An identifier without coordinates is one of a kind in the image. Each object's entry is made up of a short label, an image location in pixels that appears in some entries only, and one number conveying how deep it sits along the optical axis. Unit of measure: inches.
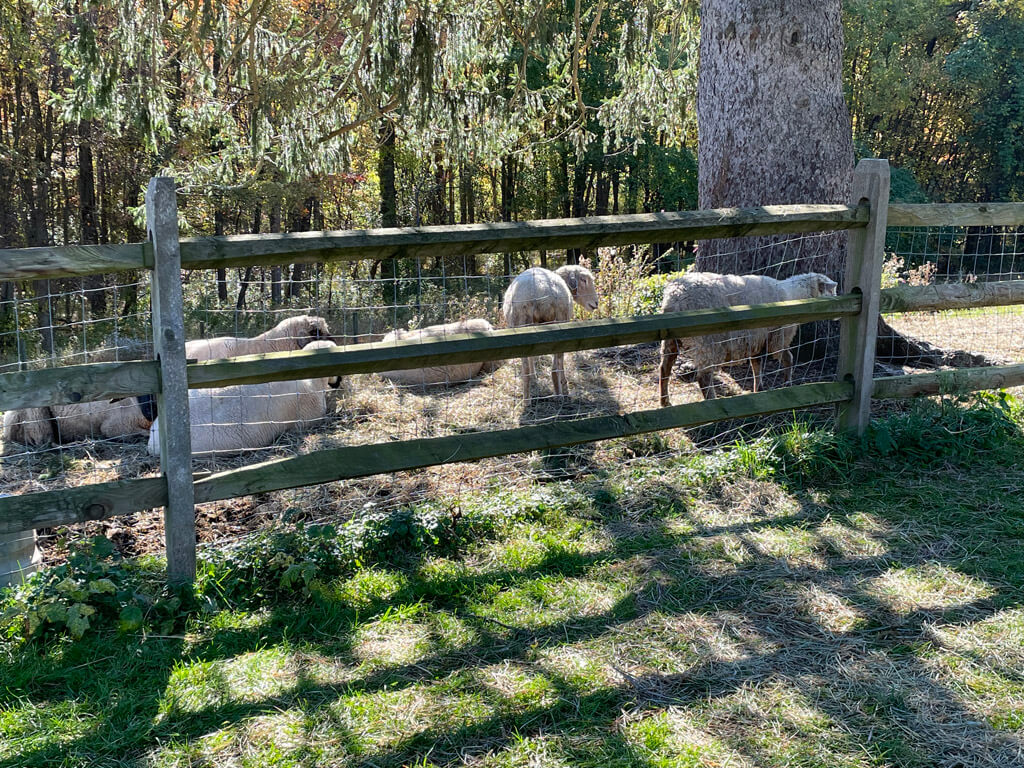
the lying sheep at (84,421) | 272.2
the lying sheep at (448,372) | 316.8
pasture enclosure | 133.6
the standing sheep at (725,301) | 239.8
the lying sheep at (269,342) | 303.6
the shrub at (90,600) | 124.2
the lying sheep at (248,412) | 255.3
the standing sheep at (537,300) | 292.7
